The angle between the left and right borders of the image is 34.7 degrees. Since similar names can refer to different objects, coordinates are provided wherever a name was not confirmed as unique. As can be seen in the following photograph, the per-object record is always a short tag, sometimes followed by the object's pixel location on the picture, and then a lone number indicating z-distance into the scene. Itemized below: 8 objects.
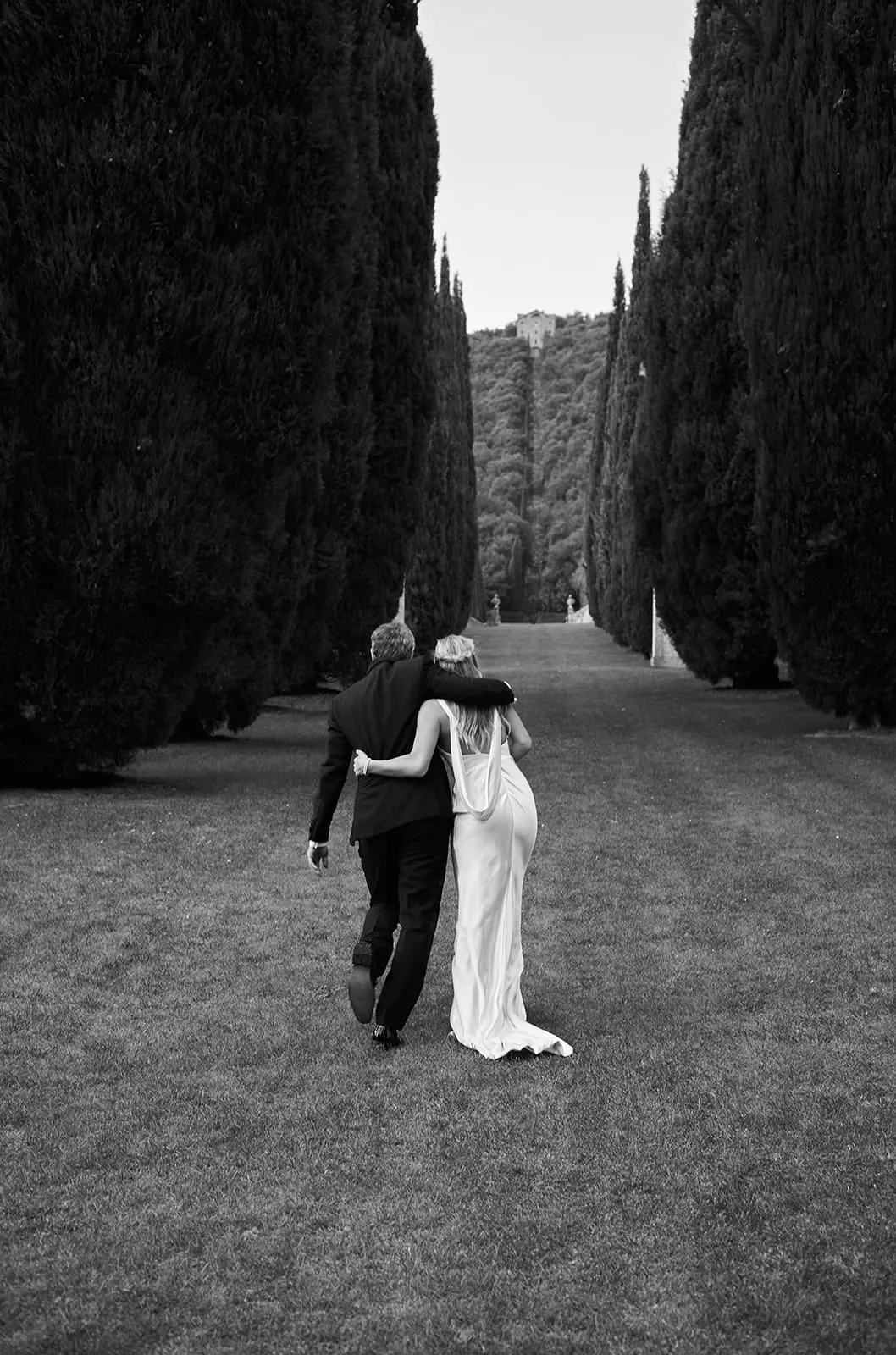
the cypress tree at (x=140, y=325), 10.97
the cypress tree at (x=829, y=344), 14.70
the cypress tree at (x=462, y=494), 35.97
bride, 5.42
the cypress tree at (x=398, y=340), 19.41
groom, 5.40
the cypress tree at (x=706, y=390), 20.86
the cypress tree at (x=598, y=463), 43.62
